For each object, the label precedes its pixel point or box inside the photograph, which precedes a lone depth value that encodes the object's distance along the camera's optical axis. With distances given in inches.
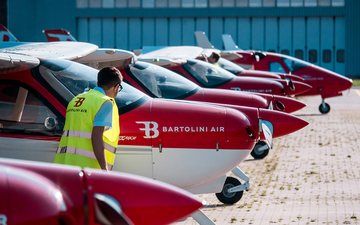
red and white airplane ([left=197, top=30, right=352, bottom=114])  1814.9
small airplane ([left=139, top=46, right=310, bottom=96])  1022.4
